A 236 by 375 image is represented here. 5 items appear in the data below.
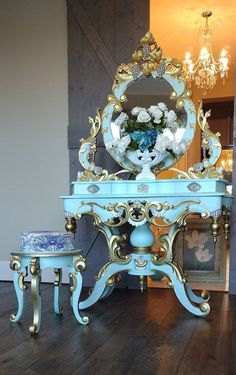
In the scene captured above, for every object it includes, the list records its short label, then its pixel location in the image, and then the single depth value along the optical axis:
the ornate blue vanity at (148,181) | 2.16
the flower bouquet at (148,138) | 2.26
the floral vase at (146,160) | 2.27
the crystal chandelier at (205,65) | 4.44
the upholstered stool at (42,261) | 1.93
